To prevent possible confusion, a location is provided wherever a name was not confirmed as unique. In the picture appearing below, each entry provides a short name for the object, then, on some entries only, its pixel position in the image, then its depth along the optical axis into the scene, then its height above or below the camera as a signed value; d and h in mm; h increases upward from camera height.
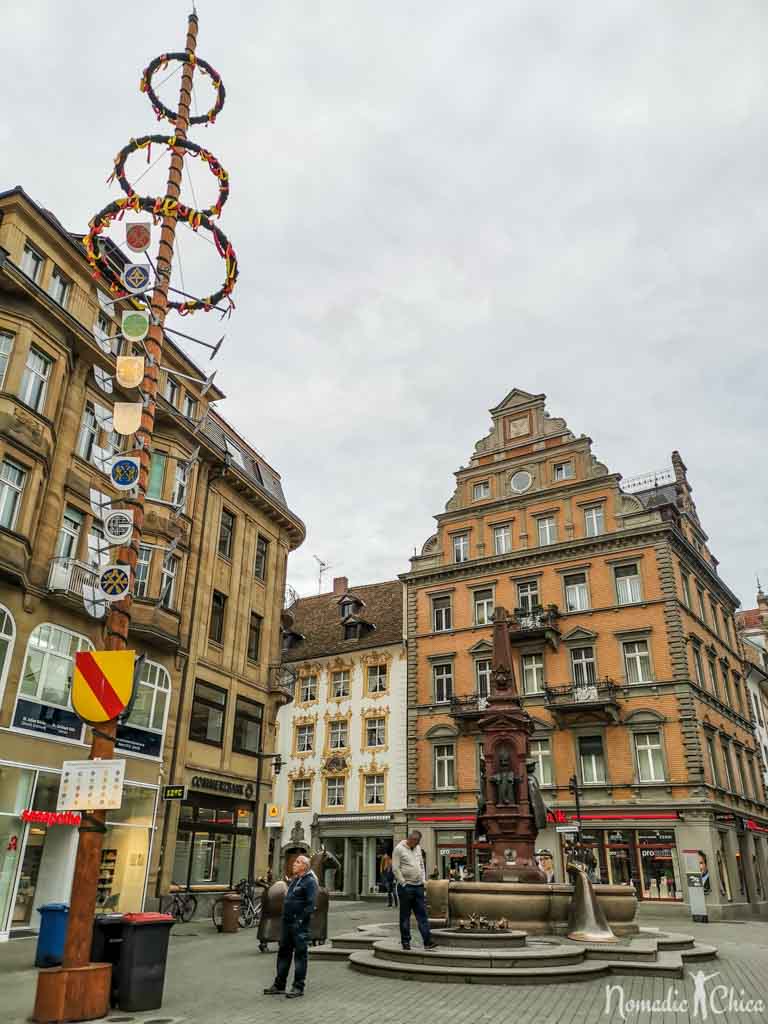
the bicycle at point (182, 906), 21406 -1151
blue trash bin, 11945 -1039
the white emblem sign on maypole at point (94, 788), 8820 +757
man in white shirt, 11820 -298
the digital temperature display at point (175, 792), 21406 +1752
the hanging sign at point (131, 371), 10992 +6390
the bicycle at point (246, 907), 18891 -1081
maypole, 8164 +6276
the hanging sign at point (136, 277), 11477 +7947
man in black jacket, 9656 -772
